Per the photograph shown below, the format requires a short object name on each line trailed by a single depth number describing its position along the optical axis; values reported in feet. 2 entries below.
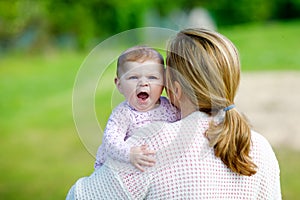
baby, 9.50
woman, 9.31
